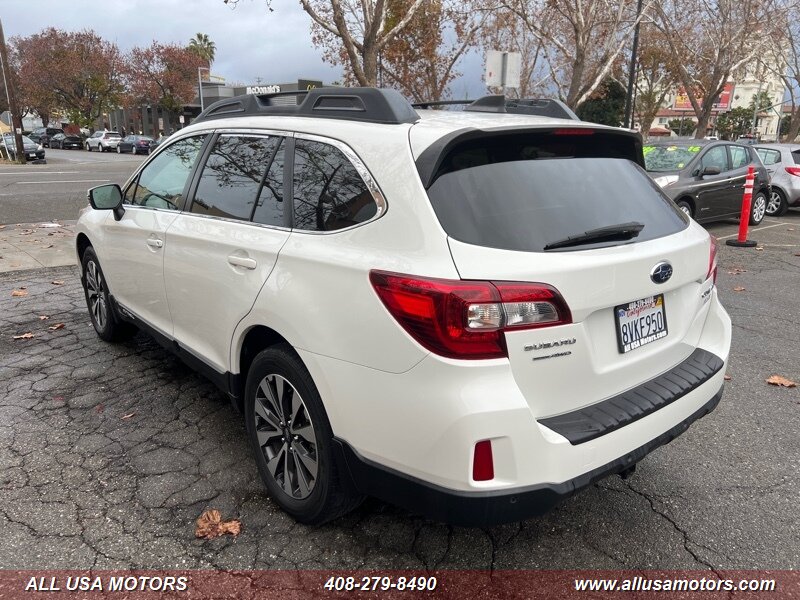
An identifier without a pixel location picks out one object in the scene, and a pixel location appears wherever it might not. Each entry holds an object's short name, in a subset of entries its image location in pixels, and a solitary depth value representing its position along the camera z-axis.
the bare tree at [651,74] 32.31
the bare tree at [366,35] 11.91
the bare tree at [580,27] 16.75
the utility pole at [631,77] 19.92
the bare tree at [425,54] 23.27
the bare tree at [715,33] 23.41
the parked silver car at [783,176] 14.20
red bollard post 9.91
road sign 11.50
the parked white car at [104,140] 48.31
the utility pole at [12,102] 28.27
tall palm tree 81.26
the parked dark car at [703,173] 10.50
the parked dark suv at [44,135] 55.72
